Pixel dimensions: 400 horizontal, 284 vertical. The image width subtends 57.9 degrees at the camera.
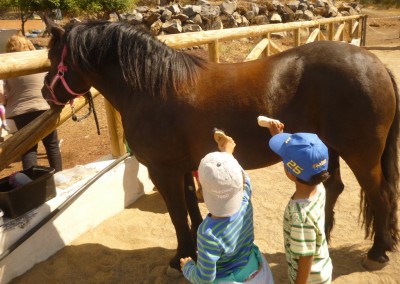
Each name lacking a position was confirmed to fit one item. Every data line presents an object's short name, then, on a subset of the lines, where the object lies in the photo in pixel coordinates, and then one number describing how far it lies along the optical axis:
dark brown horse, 2.21
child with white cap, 1.39
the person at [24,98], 3.66
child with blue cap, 1.57
